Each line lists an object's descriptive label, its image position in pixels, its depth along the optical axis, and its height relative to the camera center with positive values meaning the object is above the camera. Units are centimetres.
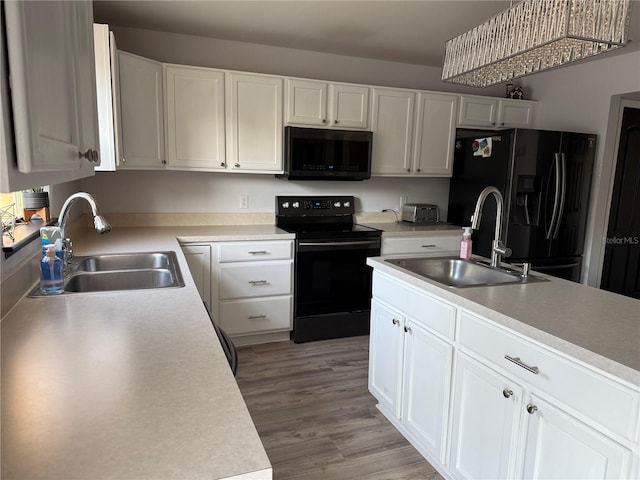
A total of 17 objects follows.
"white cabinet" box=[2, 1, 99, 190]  59 +12
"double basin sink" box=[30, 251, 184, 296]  189 -50
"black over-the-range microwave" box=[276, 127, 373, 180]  339 +13
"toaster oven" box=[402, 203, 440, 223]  405 -38
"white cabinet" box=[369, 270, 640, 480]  118 -77
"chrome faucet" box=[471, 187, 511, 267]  191 -22
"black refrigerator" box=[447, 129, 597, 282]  343 -13
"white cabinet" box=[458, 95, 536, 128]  393 +58
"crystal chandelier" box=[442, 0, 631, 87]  151 +52
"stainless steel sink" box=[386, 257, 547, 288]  215 -50
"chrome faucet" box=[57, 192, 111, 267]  165 -23
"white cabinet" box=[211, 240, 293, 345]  314 -89
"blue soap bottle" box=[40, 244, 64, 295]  156 -40
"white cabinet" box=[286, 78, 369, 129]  339 +53
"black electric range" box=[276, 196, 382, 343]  332 -86
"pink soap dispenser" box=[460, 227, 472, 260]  219 -37
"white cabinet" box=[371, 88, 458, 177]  370 +35
